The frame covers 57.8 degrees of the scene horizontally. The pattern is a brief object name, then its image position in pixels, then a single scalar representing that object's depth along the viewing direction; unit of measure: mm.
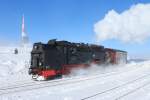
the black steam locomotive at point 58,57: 11716
